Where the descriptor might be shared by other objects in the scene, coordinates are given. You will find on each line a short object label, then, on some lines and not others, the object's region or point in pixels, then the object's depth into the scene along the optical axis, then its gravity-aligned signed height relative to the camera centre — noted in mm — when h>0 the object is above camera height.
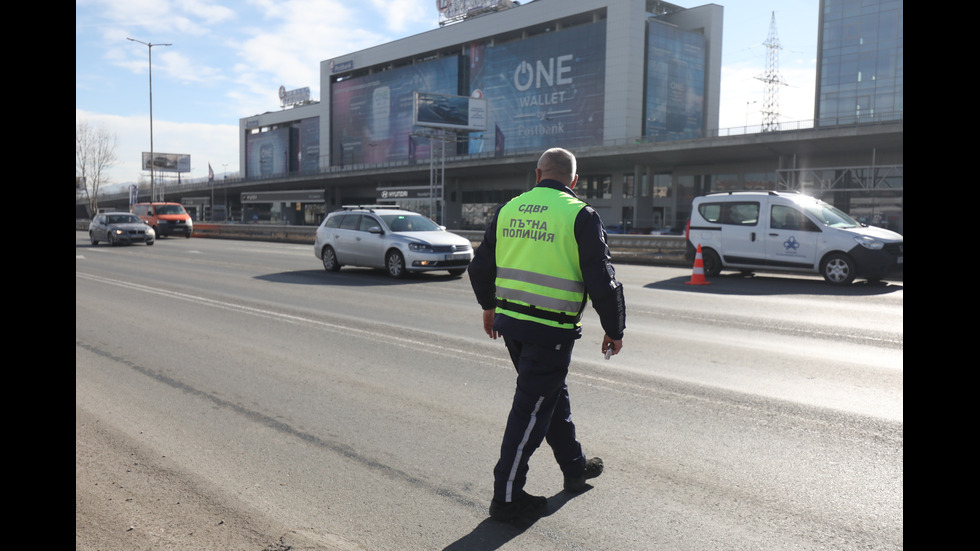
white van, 13680 -21
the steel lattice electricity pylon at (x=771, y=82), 76875 +16826
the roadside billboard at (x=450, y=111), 56844 +9838
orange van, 37750 +412
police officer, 3357 -319
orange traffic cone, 14516 -771
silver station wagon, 15391 -279
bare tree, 76500 +6535
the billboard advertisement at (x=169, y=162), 114438 +10493
